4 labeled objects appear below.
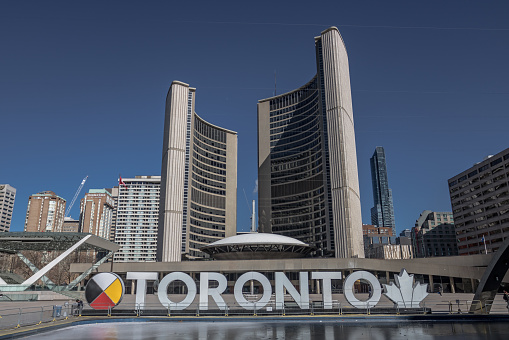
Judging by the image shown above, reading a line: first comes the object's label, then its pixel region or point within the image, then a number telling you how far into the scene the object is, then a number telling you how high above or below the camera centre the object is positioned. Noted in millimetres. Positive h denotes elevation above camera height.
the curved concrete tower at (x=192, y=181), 122812 +37285
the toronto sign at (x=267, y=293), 32594 -818
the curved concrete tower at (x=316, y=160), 110312 +40452
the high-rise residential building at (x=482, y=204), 129875 +26489
